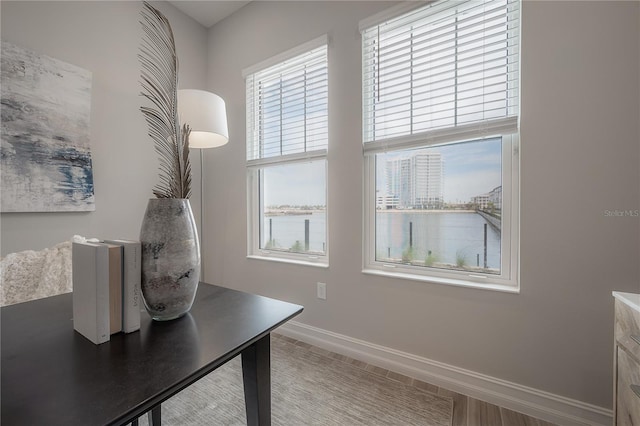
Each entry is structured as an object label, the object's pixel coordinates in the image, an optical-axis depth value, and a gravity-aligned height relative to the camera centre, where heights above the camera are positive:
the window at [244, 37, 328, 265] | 2.09 +0.48
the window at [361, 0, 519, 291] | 1.45 +0.43
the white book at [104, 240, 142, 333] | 0.73 -0.21
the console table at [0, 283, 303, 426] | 0.47 -0.35
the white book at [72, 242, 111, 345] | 0.68 -0.22
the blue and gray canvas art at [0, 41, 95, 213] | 1.53 +0.48
